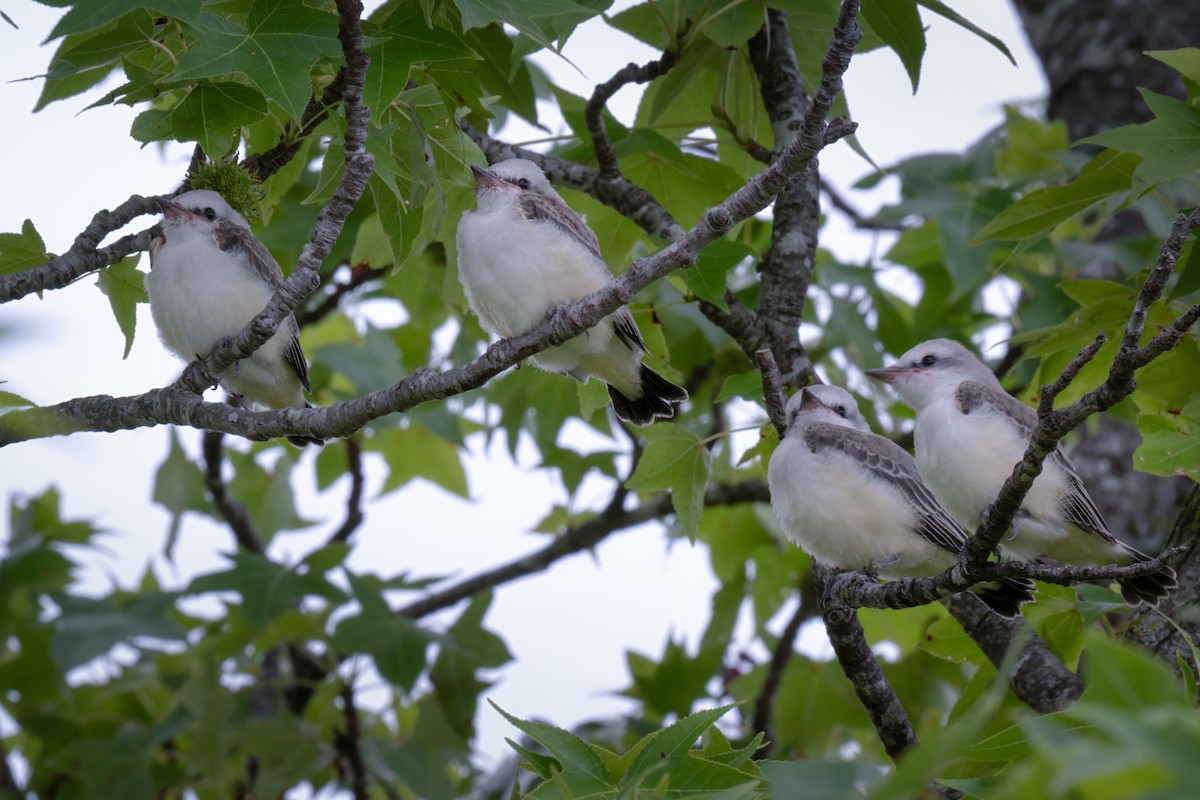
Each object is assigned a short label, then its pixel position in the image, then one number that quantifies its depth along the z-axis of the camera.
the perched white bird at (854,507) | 8.33
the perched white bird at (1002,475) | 8.71
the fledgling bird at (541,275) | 8.00
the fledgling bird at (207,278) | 8.38
